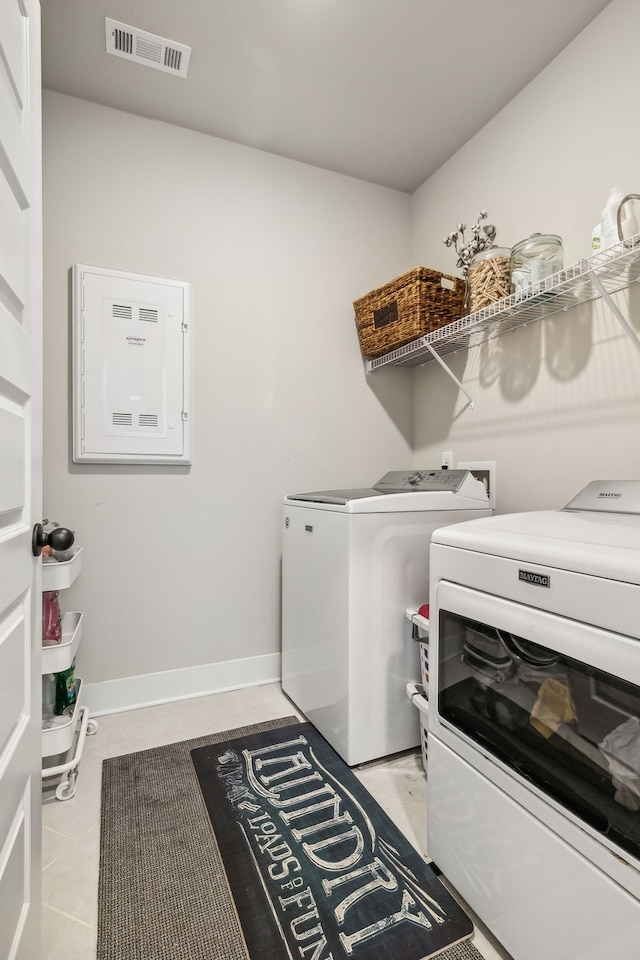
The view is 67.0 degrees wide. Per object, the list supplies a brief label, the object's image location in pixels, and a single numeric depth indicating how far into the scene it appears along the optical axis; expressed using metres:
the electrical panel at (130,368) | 2.01
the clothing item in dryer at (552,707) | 0.91
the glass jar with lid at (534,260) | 1.61
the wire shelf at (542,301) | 1.40
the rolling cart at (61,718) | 1.50
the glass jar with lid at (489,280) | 1.77
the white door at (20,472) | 0.73
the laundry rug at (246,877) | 1.07
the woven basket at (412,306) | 2.04
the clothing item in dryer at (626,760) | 0.78
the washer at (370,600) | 1.67
